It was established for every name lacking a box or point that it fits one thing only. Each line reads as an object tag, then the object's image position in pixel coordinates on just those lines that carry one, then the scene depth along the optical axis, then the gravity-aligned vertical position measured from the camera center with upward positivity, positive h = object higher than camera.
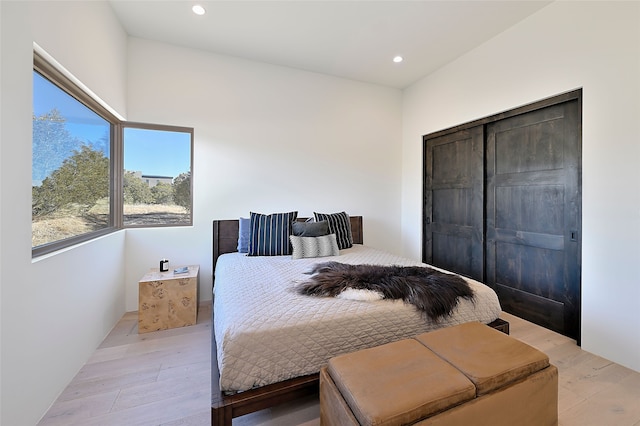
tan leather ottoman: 1.00 -0.70
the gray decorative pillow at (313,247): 2.77 -0.36
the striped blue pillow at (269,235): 2.86 -0.25
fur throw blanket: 1.66 -0.48
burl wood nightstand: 2.39 -0.82
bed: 1.25 -0.64
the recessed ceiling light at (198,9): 2.37 +1.82
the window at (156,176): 2.88 +0.40
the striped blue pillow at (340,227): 3.23 -0.18
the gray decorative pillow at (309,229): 2.96 -0.18
